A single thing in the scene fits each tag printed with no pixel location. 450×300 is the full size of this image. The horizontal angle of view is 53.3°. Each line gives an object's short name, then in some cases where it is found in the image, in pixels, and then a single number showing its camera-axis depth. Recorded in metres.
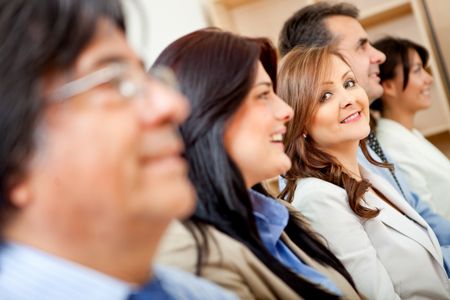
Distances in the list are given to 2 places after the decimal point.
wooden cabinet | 2.89
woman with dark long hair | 0.91
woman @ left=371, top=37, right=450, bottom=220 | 2.21
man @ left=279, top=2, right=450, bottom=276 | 2.12
